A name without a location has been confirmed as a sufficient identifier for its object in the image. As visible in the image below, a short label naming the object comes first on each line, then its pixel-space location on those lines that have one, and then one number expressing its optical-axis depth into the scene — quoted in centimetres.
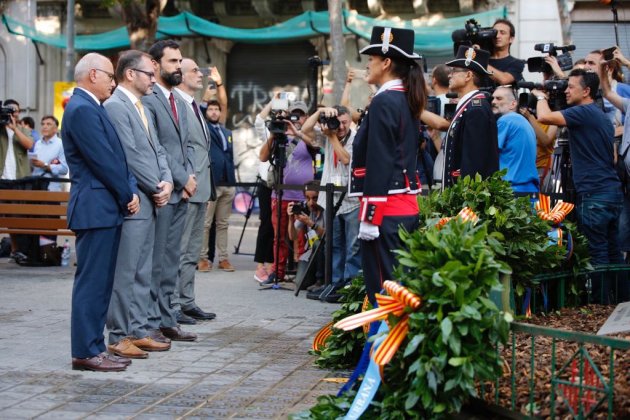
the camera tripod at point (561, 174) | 1018
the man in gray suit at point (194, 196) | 930
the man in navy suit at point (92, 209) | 717
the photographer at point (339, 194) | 1091
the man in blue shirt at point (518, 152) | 903
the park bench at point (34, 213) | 1410
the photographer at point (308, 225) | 1173
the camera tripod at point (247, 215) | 1543
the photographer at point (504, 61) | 1001
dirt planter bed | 492
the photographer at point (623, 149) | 965
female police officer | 657
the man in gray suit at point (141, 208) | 768
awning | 2331
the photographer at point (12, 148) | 1608
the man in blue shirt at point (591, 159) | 920
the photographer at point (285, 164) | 1221
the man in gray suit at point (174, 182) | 844
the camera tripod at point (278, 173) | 1212
